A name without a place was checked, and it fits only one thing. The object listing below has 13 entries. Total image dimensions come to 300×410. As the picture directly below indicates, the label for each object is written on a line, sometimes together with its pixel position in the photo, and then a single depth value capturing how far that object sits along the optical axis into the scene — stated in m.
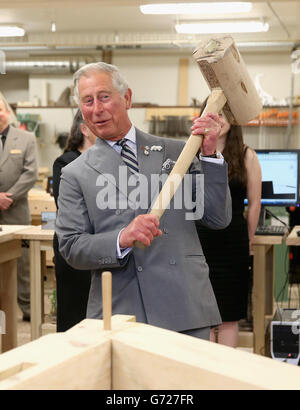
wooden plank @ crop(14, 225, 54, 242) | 4.04
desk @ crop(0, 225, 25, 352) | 4.09
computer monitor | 4.23
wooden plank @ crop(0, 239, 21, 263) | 4.02
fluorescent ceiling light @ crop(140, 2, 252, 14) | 7.70
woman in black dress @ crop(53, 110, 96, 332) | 3.20
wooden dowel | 1.19
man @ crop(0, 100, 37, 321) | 5.17
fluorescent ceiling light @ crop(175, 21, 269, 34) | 9.05
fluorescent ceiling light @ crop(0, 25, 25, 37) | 9.97
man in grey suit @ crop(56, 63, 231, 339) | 1.84
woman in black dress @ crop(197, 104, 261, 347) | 3.34
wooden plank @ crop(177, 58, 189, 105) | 11.17
